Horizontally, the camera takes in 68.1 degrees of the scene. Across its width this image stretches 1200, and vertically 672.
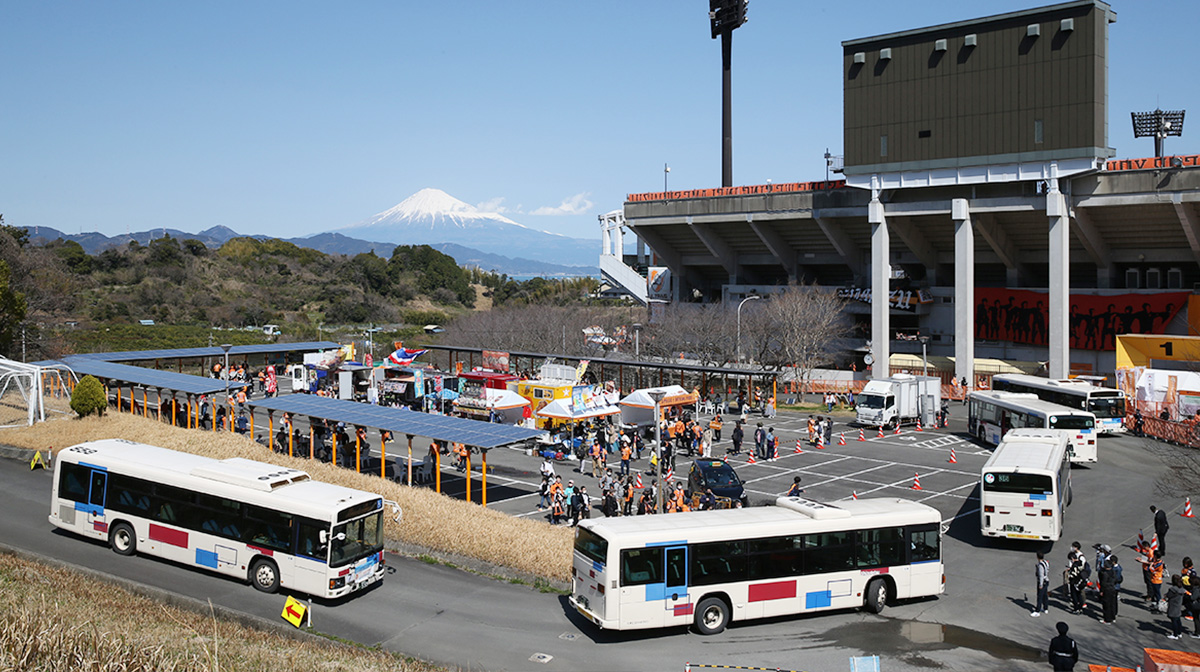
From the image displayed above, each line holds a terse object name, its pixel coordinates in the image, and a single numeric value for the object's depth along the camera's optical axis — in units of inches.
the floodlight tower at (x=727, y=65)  3014.3
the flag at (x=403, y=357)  1860.2
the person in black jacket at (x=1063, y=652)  510.6
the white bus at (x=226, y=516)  645.3
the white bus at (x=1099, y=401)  1443.2
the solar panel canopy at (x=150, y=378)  1320.1
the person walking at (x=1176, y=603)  601.3
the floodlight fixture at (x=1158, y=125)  2253.9
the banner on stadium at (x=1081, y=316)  2005.4
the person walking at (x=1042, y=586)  638.5
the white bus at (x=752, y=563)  580.7
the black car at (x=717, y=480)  1014.4
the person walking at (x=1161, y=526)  753.6
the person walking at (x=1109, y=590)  632.4
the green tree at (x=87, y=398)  1214.9
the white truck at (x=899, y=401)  1584.6
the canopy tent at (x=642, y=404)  1444.6
